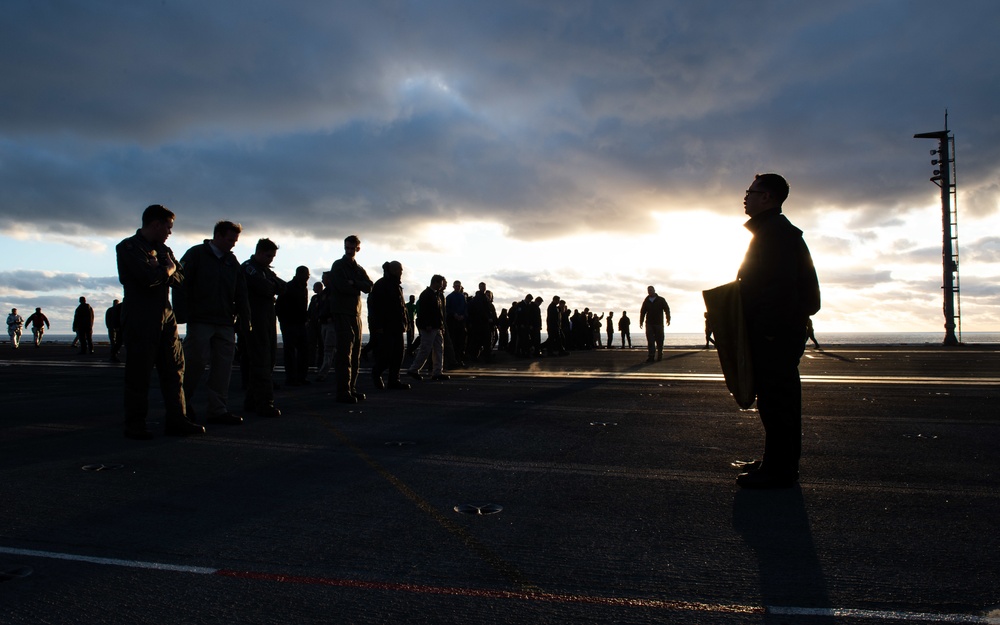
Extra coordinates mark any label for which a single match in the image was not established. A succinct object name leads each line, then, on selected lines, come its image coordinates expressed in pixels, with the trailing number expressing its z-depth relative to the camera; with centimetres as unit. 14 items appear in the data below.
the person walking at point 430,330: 1368
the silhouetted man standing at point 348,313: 966
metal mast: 3356
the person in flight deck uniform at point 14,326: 3353
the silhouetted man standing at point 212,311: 736
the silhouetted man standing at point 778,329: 470
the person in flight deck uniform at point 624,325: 3825
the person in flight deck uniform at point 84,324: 2847
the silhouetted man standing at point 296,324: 1314
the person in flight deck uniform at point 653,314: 2042
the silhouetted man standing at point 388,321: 1157
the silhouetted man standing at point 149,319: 639
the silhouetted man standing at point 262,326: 830
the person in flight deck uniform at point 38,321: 3212
